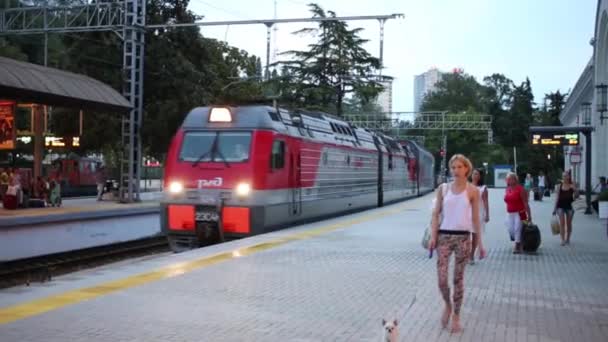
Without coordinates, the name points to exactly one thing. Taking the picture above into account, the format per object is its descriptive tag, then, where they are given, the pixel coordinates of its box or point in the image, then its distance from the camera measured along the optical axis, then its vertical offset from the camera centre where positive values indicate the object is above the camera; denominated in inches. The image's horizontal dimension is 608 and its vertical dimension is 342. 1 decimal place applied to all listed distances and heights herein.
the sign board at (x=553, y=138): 922.7 +35.1
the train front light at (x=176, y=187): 639.8 -21.4
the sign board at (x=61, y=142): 1263.5 +36.2
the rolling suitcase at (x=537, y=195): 1466.5 -60.0
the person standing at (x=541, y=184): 1490.9 -39.6
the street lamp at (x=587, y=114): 1253.7 +89.7
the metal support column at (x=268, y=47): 836.8 +134.3
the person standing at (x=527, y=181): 1425.9 -31.9
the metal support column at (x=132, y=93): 1120.8 +109.0
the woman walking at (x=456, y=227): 289.4 -25.1
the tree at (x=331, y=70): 1734.7 +226.8
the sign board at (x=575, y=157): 1183.1 +14.2
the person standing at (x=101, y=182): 1288.8 -35.8
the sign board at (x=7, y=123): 936.9 +50.1
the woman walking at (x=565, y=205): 610.2 -33.3
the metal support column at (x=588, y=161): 912.9 +6.1
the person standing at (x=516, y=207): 547.2 -31.6
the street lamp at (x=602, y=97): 1025.7 +98.8
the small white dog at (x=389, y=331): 237.3 -54.8
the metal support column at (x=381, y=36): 896.5 +158.8
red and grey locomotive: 622.5 -9.9
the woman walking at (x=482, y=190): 514.0 -18.3
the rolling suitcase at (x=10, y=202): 975.0 -54.3
